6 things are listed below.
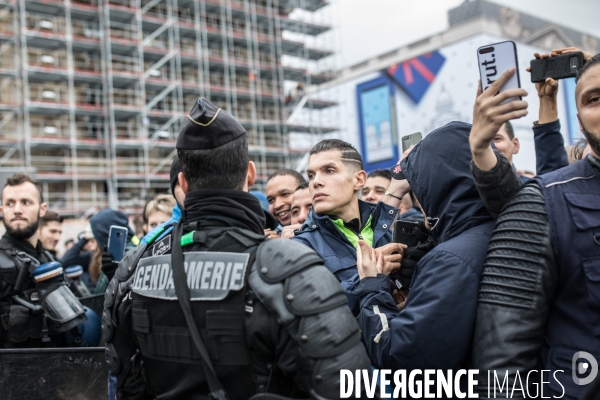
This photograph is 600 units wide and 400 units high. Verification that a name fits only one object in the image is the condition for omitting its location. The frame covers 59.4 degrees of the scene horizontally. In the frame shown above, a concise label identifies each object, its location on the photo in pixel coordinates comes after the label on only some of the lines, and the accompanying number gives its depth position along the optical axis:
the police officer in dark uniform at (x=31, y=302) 3.10
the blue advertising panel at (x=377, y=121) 26.19
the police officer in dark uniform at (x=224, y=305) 1.48
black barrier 2.41
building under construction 24.86
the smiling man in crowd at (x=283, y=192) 3.96
